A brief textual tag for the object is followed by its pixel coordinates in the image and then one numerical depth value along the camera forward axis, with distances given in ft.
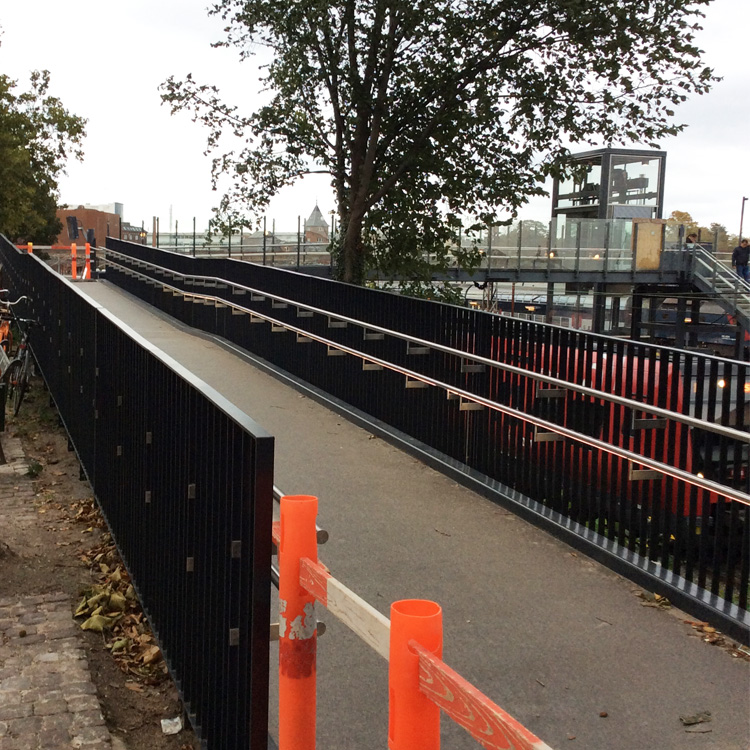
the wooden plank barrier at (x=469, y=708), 6.25
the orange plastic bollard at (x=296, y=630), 9.76
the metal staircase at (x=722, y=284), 115.03
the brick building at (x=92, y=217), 294.02
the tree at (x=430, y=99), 49.19
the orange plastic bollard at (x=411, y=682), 7.39
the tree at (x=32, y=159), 172.65
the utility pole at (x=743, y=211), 177.78
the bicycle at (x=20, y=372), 39.59
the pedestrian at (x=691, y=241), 124.88
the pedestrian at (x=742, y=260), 118.52
